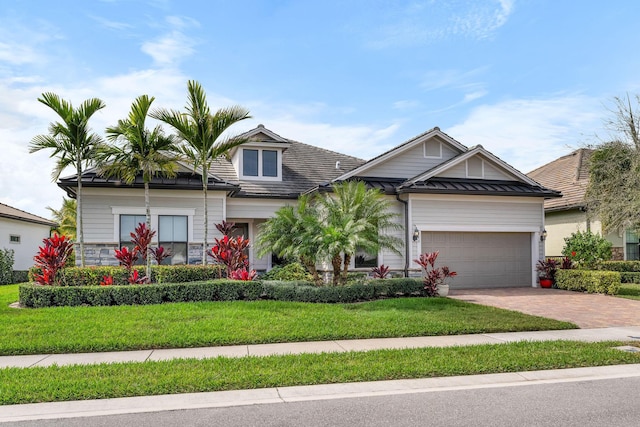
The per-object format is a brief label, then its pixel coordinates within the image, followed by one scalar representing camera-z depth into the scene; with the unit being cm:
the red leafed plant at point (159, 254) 1452
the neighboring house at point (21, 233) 2275
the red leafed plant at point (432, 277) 1420
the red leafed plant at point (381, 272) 1554
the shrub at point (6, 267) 2086
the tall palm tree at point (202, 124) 1457
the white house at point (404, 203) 1575
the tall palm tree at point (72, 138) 1382
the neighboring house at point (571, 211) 2088
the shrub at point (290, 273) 1541
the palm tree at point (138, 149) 1402
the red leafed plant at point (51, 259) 1268
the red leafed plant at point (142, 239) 1355
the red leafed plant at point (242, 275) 1356
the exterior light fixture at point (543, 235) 1789
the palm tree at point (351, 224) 1247
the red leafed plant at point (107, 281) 1308
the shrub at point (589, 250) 1683
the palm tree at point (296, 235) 1310
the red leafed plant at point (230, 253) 1427
